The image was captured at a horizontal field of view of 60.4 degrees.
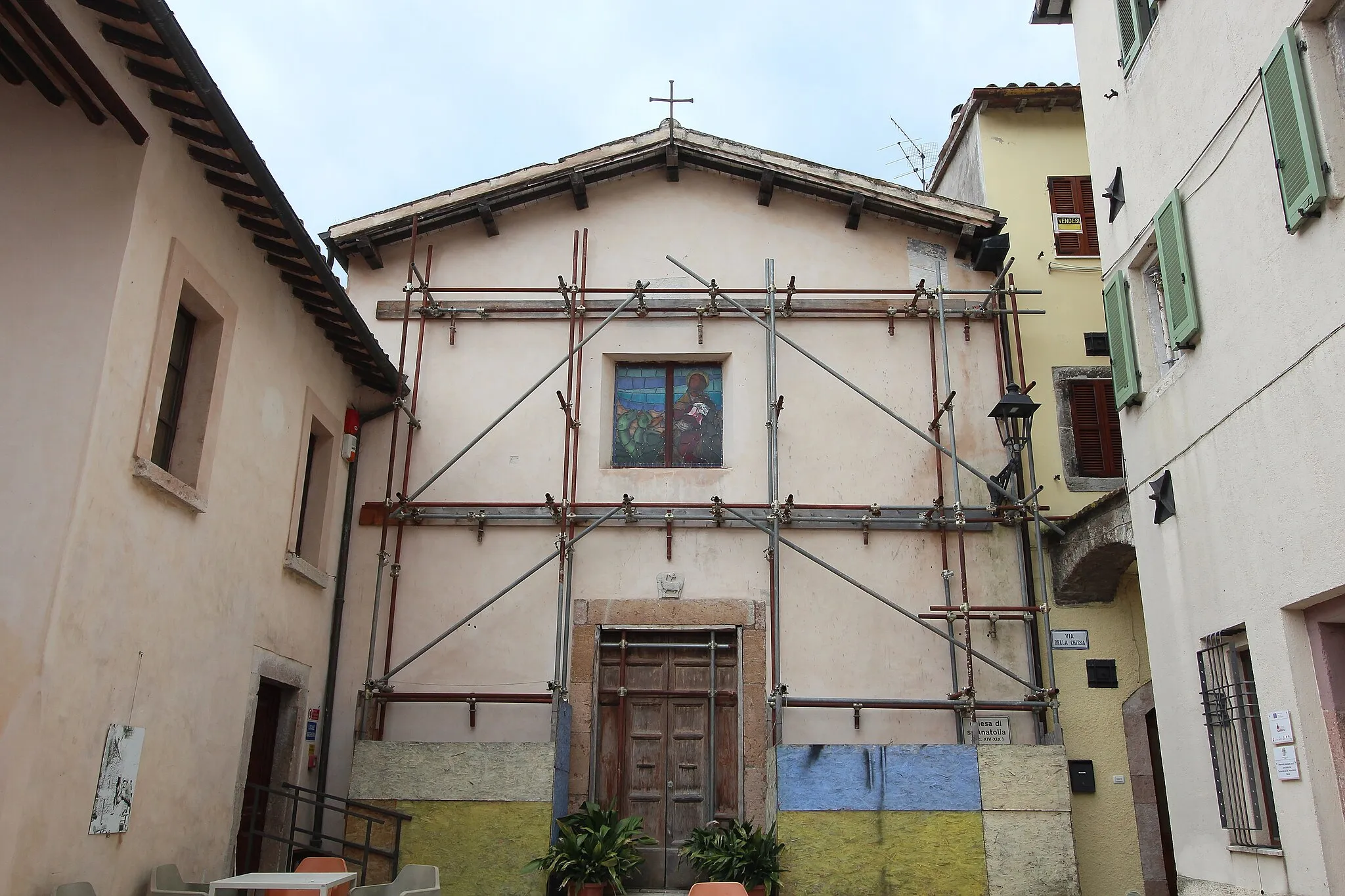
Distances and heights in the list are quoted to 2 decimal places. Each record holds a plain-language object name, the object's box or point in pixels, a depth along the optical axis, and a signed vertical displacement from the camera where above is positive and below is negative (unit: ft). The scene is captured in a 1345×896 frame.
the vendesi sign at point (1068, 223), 38.83 +19.52
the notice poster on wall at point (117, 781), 22.34 +0.73
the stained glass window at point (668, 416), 36.83 +12.59
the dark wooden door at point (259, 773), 29.78 +1.26
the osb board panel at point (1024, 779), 29.32 +1.27
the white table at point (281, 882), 22.90 -1.15
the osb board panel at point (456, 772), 30.42 +1.31
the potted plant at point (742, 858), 28.50 -0.73
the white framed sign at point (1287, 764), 20.44 +1.18
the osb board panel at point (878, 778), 29.45 +1.24
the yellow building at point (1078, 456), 32.04 +11.08
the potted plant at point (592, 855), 28.96 -0.70
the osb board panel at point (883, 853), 28.78 -0.59
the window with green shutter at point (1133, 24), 27.22 +18.46
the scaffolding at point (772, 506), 33.19 +9.26
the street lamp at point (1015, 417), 32.48 +11.40
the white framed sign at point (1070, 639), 33.76 +5.33
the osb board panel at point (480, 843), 29.73 -0.47
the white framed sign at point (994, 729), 32.76 +2.73
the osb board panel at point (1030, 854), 28.66 -0.56
